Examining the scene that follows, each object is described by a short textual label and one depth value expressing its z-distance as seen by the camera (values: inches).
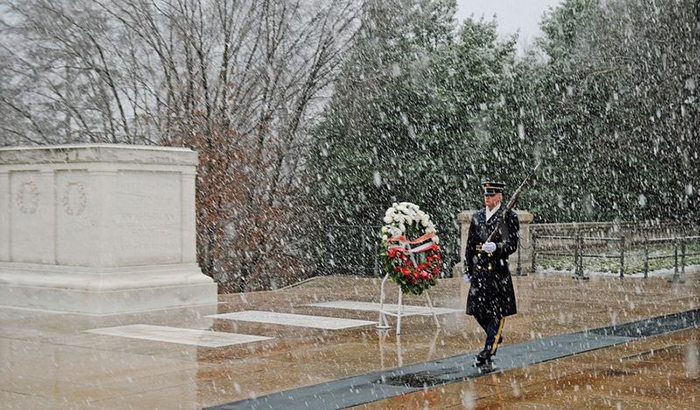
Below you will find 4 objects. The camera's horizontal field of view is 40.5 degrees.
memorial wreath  470.6
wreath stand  478.5
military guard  378.3
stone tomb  573.9
